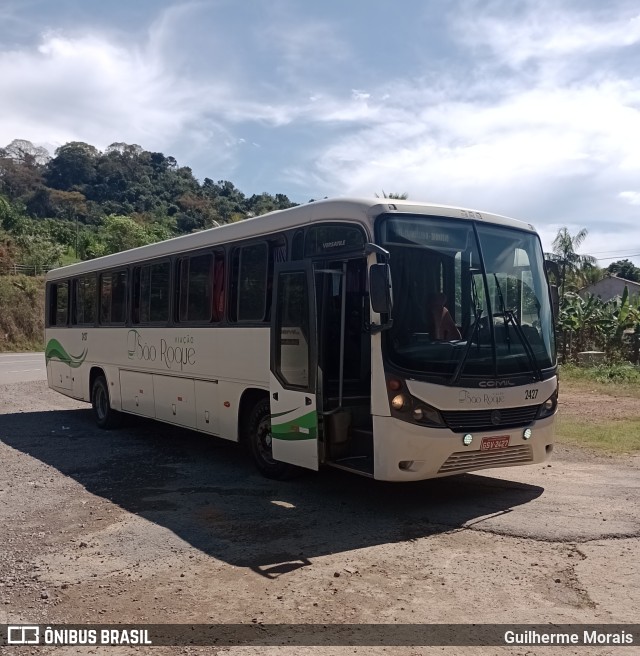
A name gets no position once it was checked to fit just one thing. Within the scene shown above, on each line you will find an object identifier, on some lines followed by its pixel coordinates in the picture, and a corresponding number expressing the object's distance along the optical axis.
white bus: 6.88
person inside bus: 7.05
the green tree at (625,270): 85.56
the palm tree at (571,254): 44.06
